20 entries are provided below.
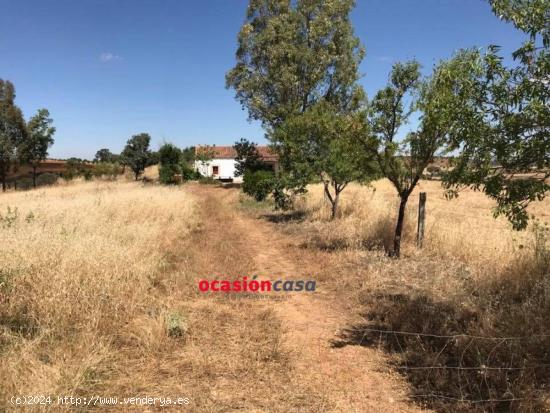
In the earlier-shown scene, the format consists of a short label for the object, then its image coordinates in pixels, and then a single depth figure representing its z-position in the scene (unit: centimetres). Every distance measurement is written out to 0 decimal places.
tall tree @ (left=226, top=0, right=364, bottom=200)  2386
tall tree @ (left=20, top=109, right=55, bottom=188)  3127
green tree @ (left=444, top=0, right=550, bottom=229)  325
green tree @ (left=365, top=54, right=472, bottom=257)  742
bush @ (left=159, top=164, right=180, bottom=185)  3580
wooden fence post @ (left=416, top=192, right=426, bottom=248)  848
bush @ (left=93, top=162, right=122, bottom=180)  4344
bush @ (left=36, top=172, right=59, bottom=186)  3716
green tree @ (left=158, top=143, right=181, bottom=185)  3989
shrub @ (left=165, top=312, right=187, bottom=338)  447
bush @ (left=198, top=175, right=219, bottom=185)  4078
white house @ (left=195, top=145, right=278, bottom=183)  4881
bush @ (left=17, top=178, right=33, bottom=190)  3428
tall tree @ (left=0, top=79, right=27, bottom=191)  2912
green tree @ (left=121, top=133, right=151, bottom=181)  4061
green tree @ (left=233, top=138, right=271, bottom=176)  3462
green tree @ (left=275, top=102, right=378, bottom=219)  1209
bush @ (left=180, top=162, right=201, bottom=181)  4344
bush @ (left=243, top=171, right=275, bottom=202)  2115
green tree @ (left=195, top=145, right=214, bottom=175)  4746
